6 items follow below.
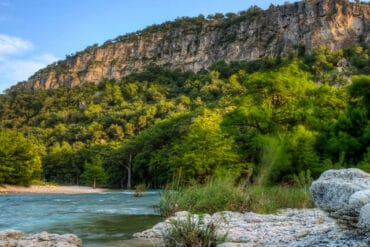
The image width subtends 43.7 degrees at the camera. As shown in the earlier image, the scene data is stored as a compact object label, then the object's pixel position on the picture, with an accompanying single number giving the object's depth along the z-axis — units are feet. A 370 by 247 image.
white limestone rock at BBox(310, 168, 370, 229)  21.12
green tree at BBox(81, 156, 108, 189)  265.54
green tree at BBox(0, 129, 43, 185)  205.16
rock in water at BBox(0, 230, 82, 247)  35.19
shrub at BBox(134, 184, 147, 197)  148.97
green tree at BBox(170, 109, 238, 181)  108.47
